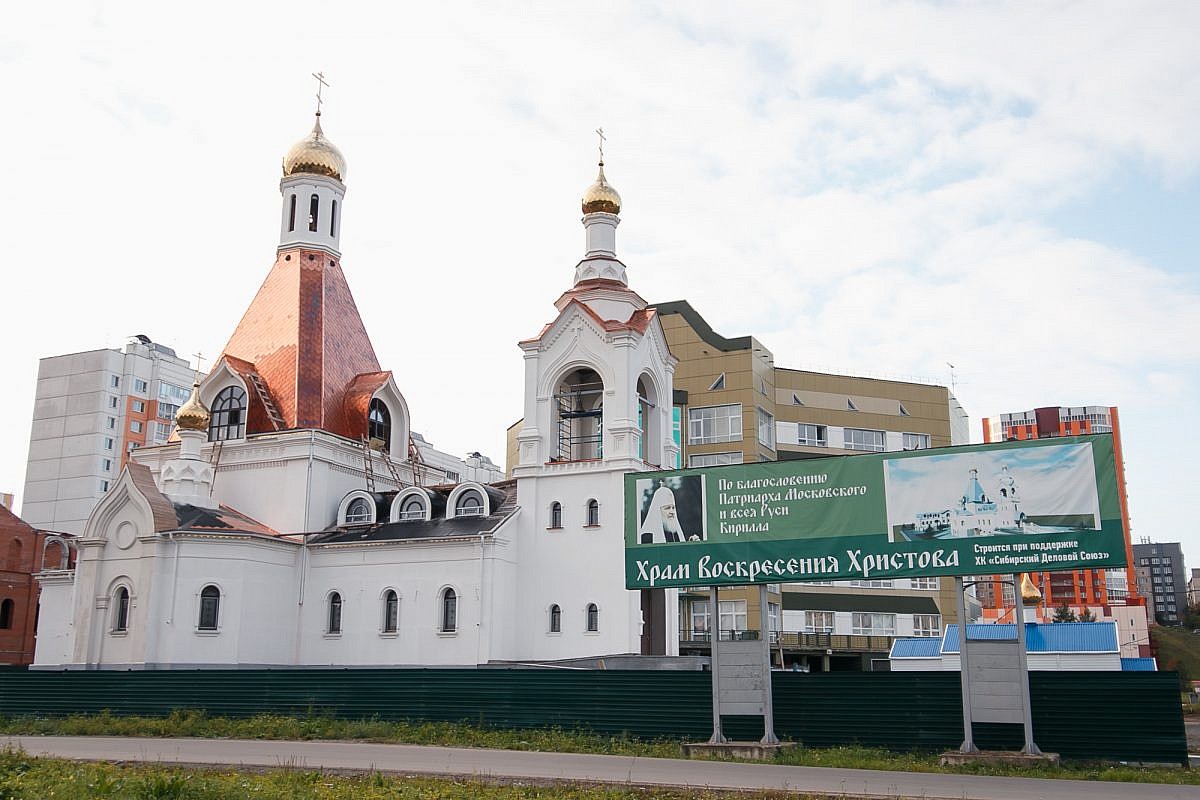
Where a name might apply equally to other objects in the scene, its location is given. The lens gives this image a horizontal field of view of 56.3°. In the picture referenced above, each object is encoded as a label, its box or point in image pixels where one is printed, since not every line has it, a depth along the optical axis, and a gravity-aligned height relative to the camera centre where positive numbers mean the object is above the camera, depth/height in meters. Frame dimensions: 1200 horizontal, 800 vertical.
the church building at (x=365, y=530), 29.44 +3.23
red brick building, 43.53 +2.67
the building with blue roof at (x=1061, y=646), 30.48 +0.12
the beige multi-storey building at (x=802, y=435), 47.94 +9.80
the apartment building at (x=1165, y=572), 162.00 +11.37
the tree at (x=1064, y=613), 74.04 +2.57
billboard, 16.98 +2.13
